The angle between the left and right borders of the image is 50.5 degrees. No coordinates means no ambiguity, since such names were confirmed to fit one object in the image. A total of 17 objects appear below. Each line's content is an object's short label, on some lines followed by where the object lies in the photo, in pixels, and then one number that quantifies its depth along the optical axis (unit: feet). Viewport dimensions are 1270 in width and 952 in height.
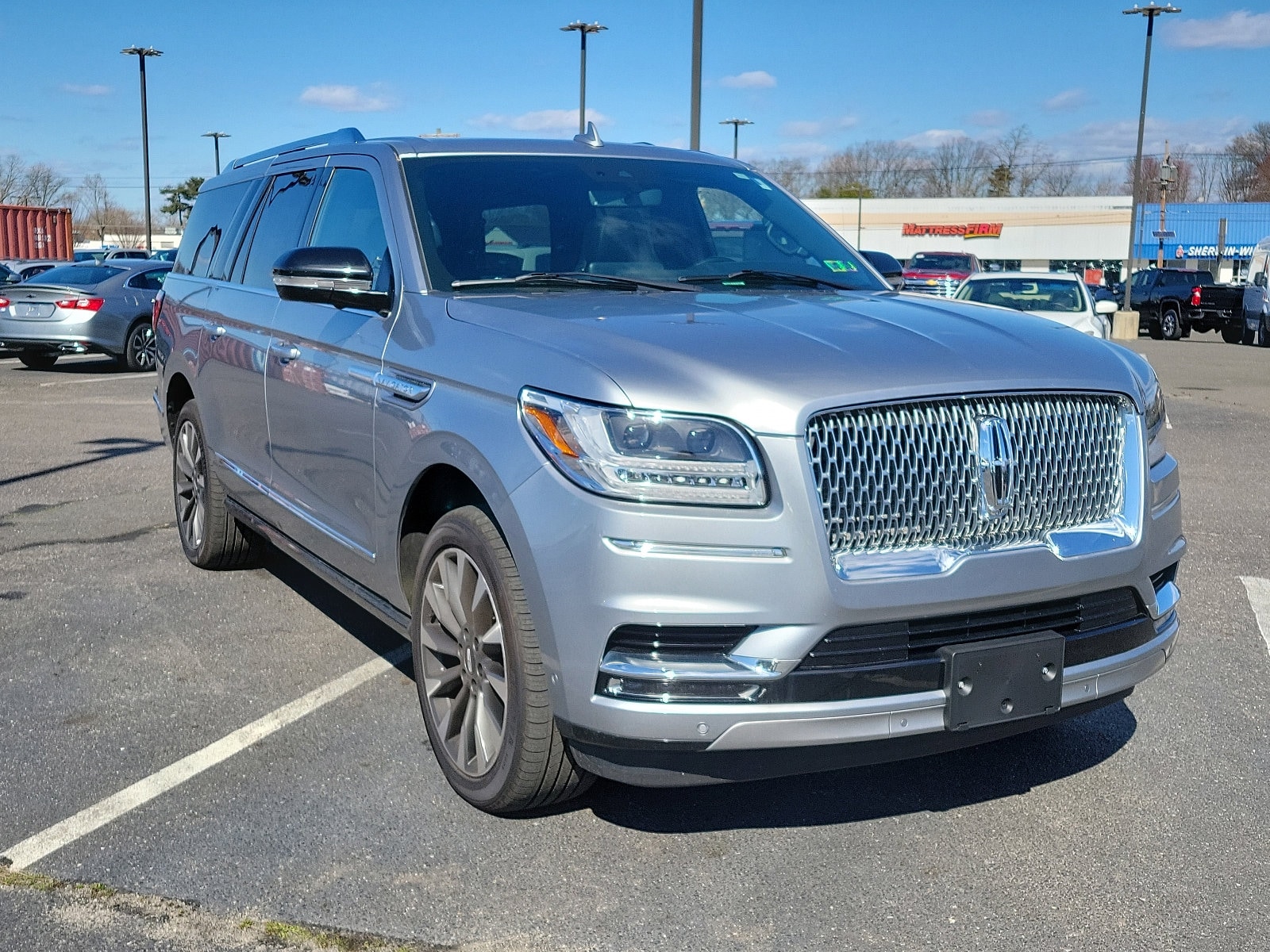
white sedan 53.26
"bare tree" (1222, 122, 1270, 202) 362.74
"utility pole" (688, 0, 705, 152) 61.72
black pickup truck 110.63
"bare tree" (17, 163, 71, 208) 369.71
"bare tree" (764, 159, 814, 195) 344.28
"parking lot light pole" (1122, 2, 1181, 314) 120.37
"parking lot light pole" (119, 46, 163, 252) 153.89
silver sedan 59.00
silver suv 9.82
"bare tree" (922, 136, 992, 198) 360.89
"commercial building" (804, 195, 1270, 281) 264.93
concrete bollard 114.42
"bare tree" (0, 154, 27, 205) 352.28
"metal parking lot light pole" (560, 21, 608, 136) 112.98
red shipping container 150.41
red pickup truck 99.09
